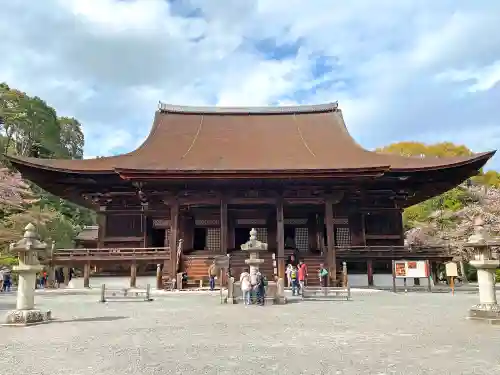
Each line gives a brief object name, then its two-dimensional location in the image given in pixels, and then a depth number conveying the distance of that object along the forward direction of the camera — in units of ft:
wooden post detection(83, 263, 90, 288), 71.92
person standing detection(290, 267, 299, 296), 53.12
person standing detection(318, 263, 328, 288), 61.31
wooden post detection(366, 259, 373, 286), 69.88
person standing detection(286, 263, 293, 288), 56.91
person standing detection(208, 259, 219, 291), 60.64
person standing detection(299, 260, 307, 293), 52.00
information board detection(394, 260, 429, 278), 57.52
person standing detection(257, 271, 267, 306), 43.98
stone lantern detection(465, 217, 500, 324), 31.78
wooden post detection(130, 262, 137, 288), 69.21
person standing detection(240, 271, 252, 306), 43.88
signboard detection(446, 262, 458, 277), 57.16
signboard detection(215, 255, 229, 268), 49.19
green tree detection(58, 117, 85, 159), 192.85
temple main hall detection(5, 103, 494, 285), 66.39
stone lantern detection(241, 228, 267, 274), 44.70
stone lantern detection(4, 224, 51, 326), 33.01
